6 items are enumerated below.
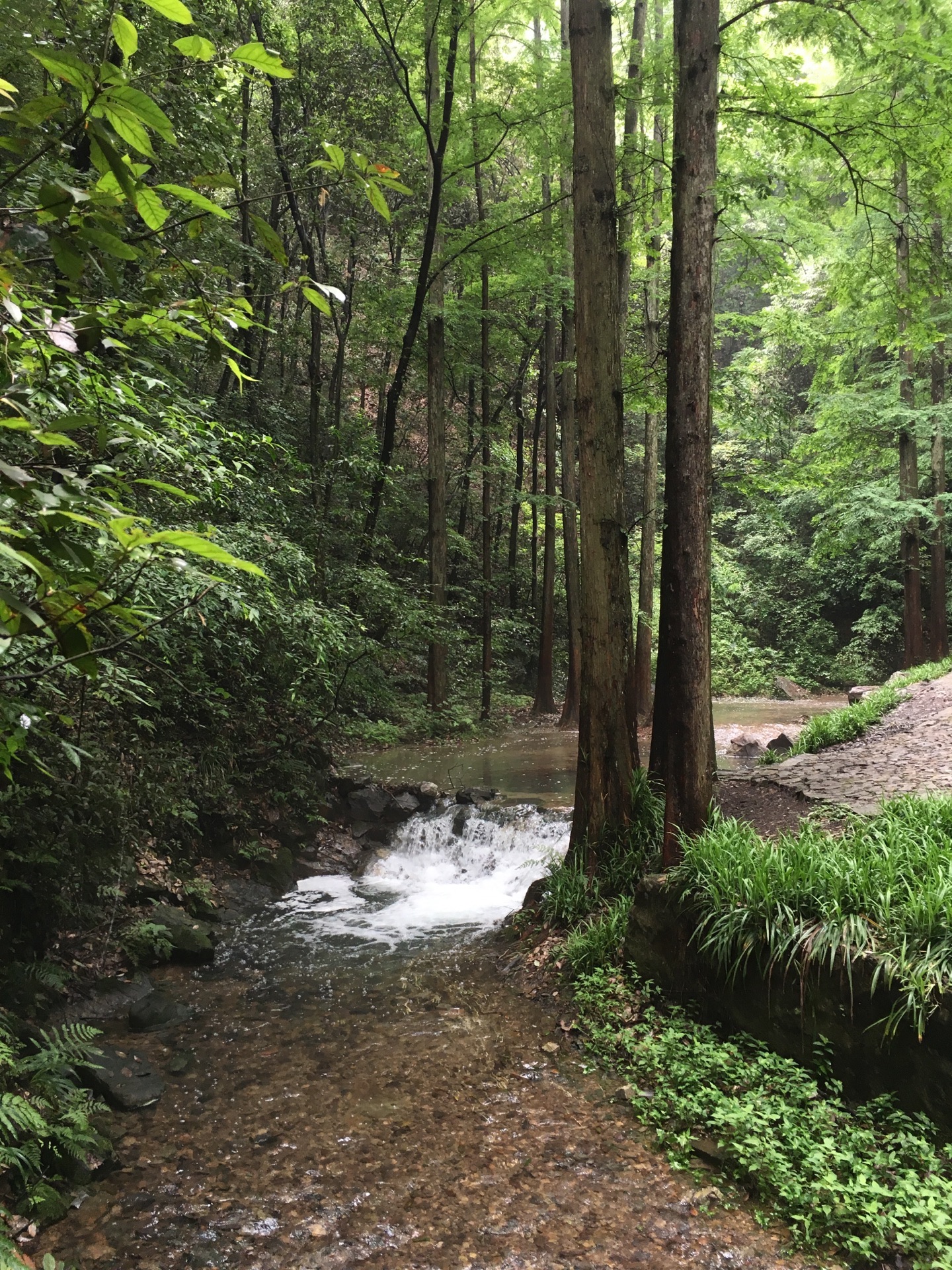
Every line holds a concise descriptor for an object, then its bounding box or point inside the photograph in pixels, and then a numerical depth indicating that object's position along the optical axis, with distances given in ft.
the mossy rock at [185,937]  19.84
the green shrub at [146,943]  18.63
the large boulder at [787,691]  70.85
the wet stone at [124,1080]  13.35
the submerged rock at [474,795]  32.42
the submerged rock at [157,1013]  16.34
